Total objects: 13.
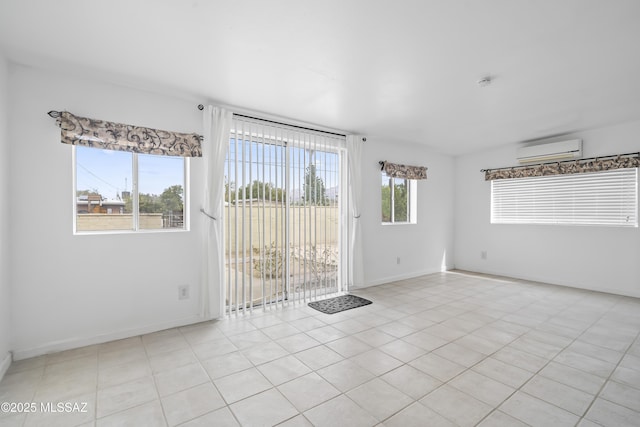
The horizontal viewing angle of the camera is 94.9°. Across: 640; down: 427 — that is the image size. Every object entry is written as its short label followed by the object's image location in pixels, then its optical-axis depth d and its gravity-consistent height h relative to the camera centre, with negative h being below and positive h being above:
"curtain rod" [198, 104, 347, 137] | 3.27 +1.17
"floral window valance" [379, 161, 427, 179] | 5.01 +0.72
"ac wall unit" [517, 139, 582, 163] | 4.45 +0.94
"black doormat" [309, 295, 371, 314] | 3.74 -1.24
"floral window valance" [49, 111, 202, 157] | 2.55 +0.71
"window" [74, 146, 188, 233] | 2.78 +0.21
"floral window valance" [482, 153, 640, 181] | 4.11 +0.69
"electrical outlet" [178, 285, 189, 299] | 3.17 -0.87
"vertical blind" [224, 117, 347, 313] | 3.52 -0.04
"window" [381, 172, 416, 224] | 5.26 +0.20
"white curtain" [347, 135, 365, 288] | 4.56 -0.08
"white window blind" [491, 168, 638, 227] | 4.25 +0.19
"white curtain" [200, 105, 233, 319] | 3.26 +0.06
